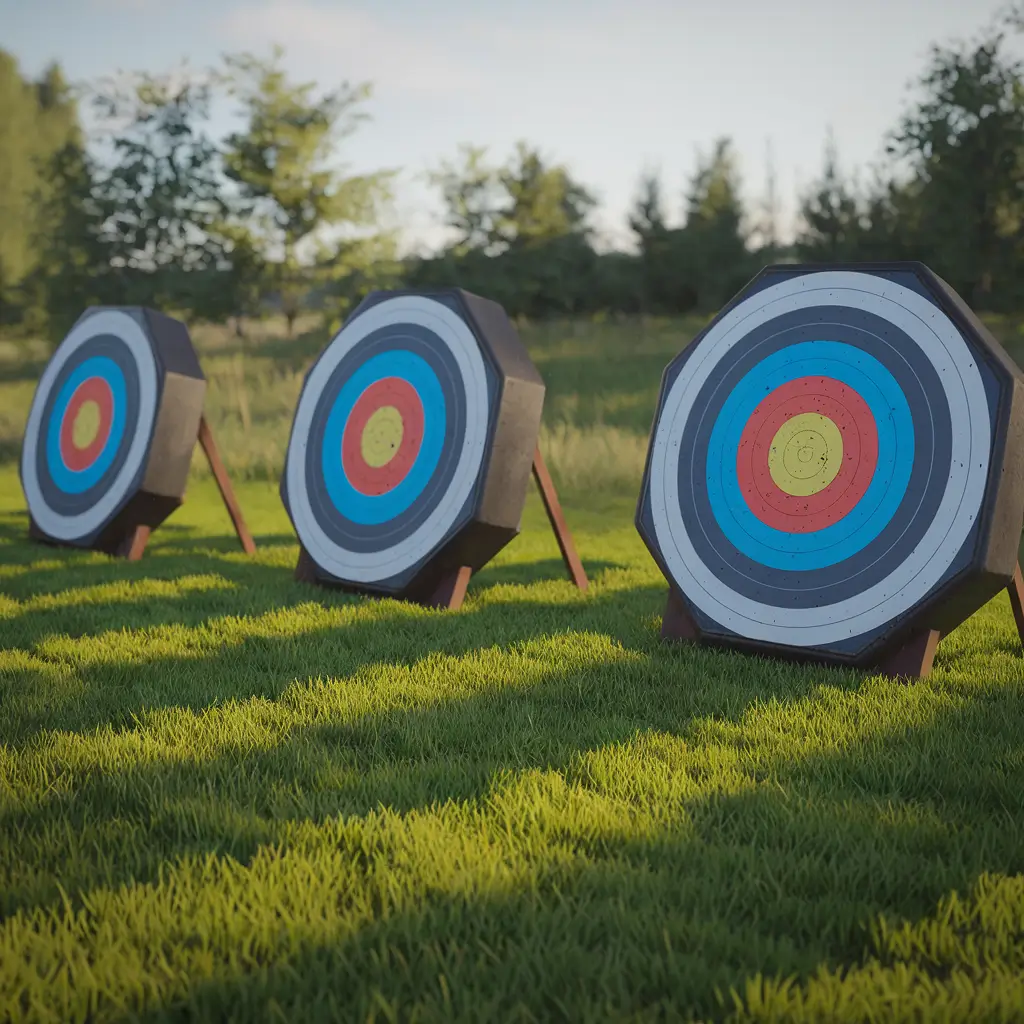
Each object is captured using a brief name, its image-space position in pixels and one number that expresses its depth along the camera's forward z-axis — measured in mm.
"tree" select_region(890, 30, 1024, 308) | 17812
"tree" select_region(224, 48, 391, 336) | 24562
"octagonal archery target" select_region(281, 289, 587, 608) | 4684
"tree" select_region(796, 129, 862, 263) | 27734
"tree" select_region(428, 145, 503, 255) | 32188
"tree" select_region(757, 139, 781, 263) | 36350
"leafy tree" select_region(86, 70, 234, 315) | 25312
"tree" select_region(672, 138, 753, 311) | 32938
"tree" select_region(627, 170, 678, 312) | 34719
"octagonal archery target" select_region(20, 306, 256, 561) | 6172
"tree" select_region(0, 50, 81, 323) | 35656
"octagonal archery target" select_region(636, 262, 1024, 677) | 3447
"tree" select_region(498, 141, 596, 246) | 33312
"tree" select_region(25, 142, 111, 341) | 25359
